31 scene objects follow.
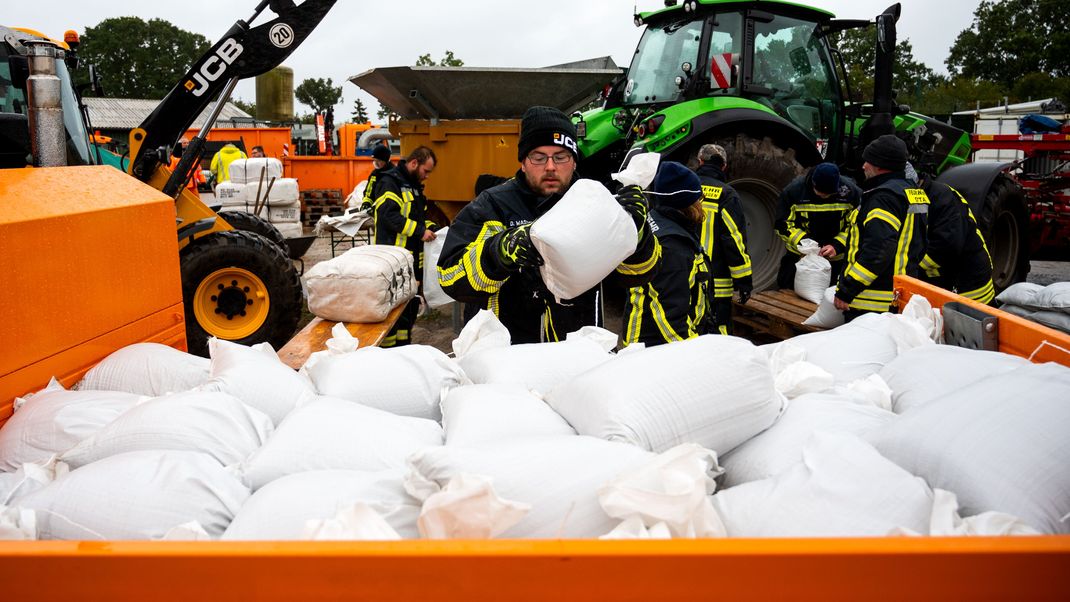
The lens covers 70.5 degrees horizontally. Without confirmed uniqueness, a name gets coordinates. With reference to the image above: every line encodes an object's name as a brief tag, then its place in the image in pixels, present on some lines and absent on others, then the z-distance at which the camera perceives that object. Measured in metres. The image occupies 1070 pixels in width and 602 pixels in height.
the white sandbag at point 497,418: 1.58
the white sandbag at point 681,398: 1.56
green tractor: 6.04
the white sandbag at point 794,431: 1.52
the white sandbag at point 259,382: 1.92
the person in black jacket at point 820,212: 5.52
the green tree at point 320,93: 63.16
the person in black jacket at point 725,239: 4.59
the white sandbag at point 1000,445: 1.21
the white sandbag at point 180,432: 1.58
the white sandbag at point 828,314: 4.62
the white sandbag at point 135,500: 1.34
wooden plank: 4.25
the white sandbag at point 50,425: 1.77
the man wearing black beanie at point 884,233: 4.23
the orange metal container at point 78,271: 1.95
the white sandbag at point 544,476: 1.25
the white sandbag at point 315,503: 1.26
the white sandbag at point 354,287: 4.93
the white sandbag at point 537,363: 2.04
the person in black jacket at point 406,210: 6.12
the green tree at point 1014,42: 46.19
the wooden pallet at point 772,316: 5.32
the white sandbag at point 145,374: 2.14
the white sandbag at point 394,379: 1.98
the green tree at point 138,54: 54.06
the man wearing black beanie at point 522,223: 2.81
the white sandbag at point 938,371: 1.74
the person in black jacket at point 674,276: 3.58
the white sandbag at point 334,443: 1.52
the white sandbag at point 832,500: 1.20
